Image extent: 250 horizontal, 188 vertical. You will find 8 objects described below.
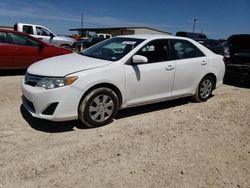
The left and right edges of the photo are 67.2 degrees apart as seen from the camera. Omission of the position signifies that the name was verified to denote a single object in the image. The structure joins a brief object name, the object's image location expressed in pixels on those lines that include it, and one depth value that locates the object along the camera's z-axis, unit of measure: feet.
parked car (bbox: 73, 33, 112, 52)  48.23
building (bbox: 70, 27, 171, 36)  110.86
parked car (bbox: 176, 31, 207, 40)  41.37
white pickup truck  31.63
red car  18.33
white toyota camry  9.27
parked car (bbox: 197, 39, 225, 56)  33.90
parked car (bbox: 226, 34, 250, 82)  18.70
